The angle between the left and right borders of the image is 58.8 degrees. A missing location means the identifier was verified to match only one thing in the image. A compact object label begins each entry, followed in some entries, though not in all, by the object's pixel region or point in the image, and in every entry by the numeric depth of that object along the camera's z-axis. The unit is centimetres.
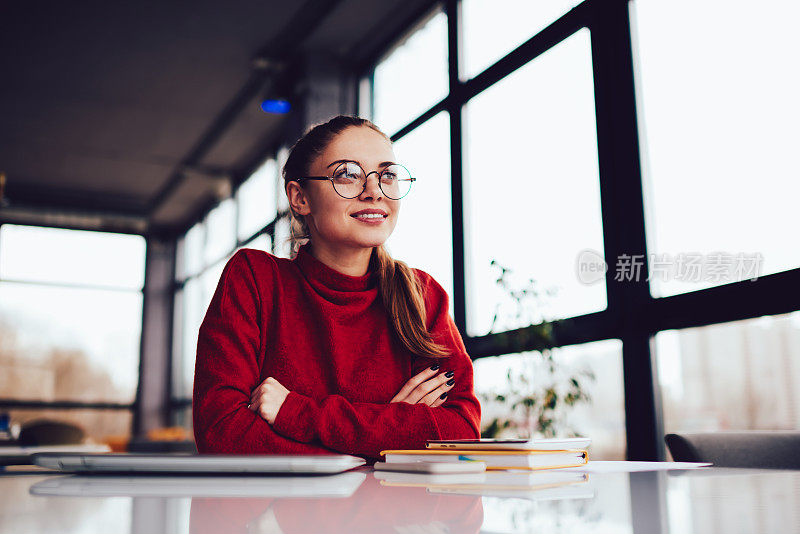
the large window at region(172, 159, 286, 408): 684
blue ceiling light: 505
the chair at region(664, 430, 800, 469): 150
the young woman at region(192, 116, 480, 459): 133
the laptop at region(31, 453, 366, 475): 72
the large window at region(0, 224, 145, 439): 816
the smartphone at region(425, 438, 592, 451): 88
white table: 44
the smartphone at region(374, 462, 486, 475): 76
